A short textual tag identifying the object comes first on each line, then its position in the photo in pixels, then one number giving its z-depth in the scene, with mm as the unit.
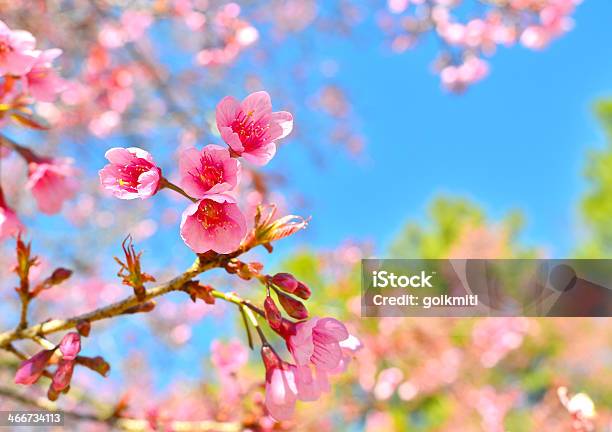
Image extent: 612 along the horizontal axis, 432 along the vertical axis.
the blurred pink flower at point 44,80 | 615
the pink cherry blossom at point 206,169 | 523
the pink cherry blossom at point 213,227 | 522
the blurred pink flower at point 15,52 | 593
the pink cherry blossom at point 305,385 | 551
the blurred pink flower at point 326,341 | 554
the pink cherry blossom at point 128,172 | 528
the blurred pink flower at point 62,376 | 544
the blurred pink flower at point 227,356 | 652
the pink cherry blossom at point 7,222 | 598
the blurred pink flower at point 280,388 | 547
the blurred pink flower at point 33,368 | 550
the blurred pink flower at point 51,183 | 638
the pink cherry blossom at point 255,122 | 538
